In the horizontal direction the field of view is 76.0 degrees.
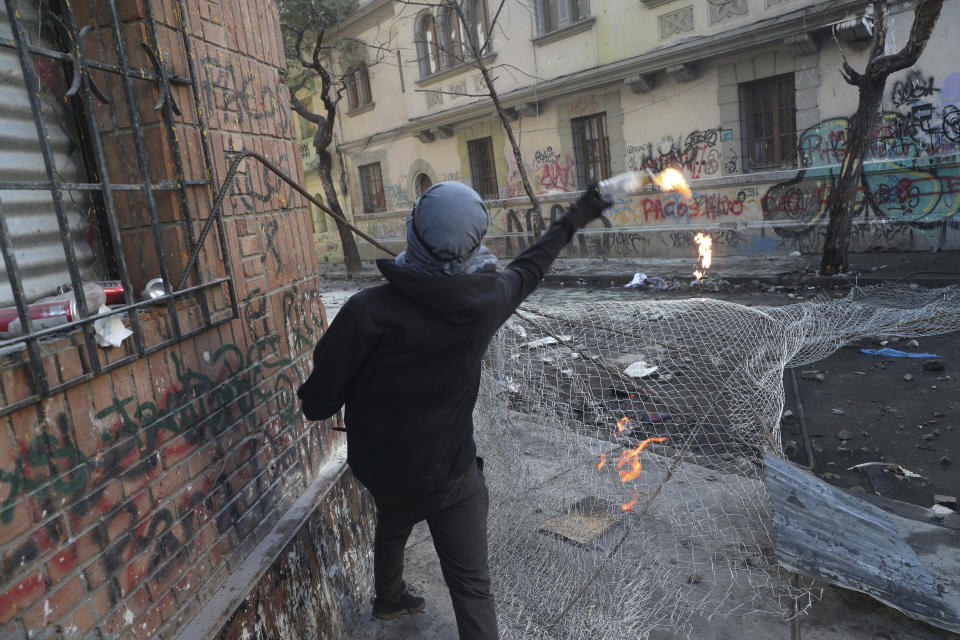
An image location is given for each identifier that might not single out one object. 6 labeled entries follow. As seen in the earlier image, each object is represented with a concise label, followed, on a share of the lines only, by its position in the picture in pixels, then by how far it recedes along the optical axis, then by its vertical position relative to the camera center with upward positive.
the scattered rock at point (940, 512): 2.92 -1.70
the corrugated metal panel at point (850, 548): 2.10 -1.41
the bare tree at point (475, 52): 9.40 +3.70
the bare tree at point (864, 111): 6.95 +0.59
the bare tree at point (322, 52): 14.15 +4.59
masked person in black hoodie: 1.63 -0.42
